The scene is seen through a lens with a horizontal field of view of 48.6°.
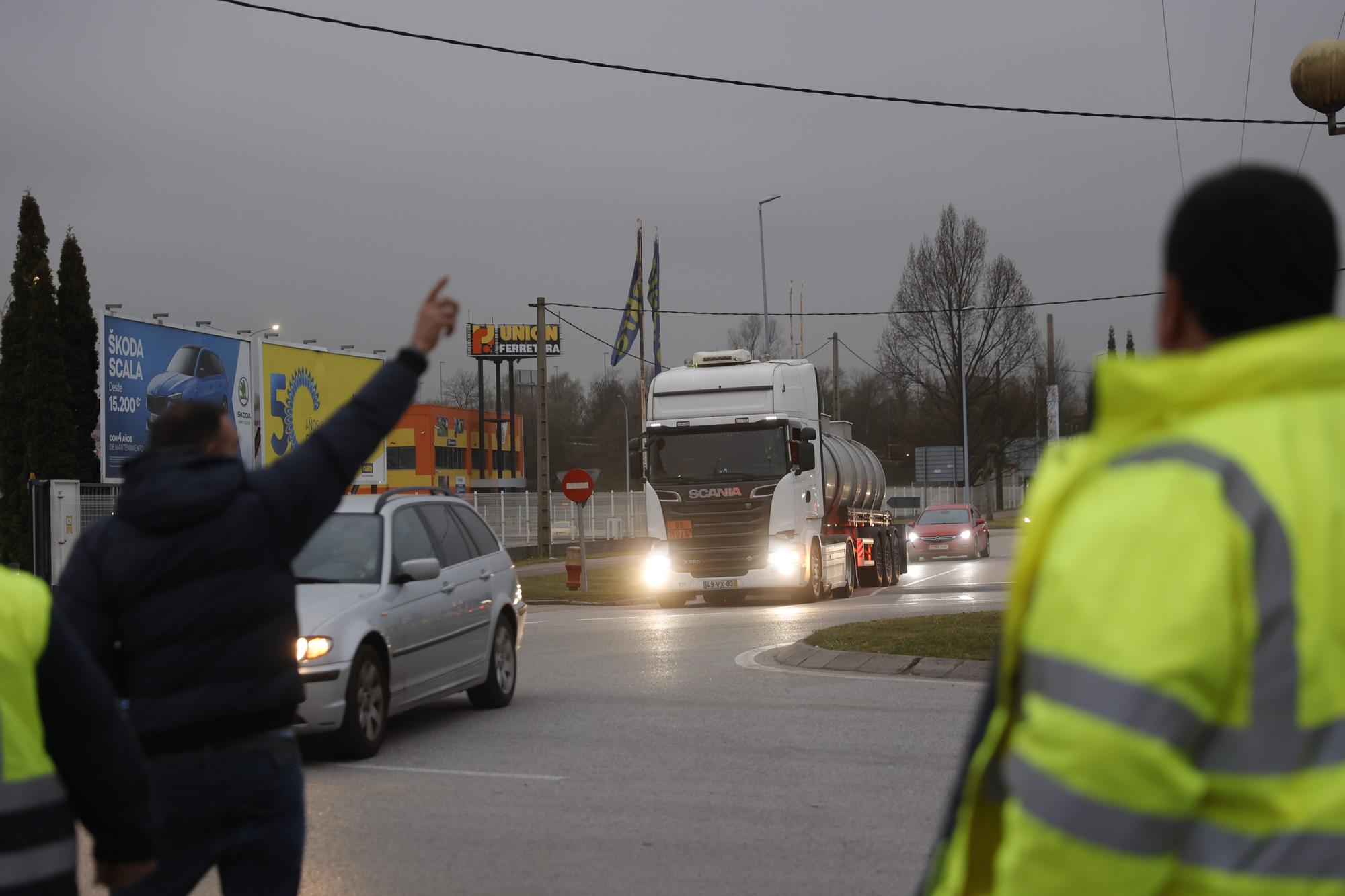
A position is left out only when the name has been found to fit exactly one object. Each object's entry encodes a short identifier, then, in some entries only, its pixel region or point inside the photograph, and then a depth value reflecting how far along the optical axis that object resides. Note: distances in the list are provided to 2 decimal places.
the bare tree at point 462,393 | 125.94
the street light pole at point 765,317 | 45.06
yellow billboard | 42.34
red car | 41.72
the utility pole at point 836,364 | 63.56
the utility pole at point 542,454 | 35.72
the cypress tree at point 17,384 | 35.66
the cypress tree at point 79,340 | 37.78
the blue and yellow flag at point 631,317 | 40.59
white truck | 23.31
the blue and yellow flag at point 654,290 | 43.06
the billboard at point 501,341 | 88.44
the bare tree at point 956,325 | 69.31
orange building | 91.94
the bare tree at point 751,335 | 92.20
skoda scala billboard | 33.81
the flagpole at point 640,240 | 42.11
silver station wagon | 9.02
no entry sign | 27.00
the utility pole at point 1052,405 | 50.31
